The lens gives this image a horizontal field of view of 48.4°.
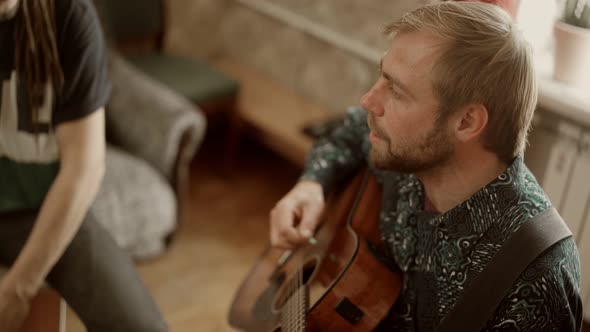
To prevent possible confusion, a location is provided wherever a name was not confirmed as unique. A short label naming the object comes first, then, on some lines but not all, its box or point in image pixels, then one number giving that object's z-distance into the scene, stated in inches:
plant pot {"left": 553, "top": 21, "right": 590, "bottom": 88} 70.2
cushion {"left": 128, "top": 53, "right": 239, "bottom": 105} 105.1
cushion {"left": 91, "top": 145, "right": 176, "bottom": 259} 84.0
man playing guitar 42.2
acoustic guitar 47.7
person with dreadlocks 52.2
